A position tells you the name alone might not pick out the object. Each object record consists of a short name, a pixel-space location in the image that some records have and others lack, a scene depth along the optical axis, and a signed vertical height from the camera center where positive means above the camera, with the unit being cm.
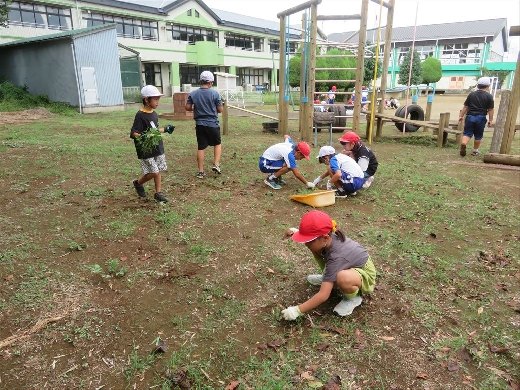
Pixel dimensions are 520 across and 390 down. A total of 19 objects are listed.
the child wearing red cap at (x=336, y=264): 268 -128
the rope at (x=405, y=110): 1170 -80
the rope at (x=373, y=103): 861 -47
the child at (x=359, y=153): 566 -102
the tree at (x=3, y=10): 1825 +321
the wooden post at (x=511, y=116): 759 -63
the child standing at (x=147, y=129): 462 -60
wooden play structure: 891 +61
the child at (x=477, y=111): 834 -58
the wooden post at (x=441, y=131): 956 -116
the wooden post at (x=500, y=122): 790 -75
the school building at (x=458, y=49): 4350 +395
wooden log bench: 958 -104
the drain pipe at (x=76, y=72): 1680 +38
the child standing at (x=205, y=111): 596 -44
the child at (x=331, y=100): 1336 -57
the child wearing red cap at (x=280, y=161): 554 -112
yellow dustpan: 502 -148
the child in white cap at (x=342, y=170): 528 -116
